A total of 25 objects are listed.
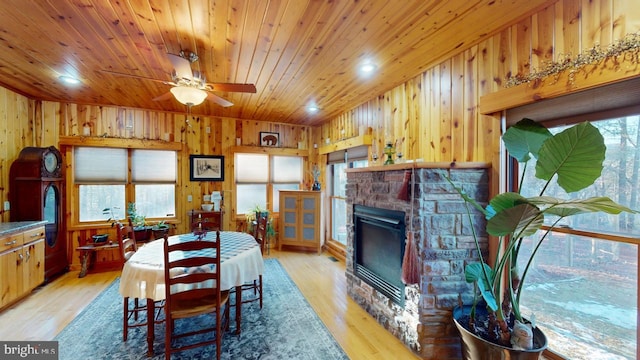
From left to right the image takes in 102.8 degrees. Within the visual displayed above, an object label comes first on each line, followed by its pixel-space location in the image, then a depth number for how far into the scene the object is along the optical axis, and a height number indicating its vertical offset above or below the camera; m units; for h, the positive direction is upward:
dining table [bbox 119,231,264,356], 2.03 -0.79
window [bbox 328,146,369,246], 4.61 -0.18
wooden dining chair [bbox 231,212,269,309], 3.12 -0.68
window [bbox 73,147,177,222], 4.22 -0.04
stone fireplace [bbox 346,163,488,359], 2.14 -0.61
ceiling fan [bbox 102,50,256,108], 2.33 +0.92
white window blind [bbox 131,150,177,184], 4.50 +0.23
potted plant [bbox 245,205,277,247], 5.02 -0.87
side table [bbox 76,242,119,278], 3.84 -1.10
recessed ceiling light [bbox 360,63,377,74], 2.76 +1.23
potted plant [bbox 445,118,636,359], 1.37 -0.21
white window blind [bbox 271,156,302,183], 5.52 +0.22
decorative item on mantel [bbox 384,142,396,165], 2.88 +0.29
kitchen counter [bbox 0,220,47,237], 2.80 -0.56
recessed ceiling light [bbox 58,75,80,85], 3.14 +1.25
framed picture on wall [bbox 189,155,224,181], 4.83 +0.21
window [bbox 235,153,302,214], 5.27 +0.02
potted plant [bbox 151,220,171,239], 4.20 -0.83
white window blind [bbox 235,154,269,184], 5.26 +0.23
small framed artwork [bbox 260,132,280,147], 5.33 +0.84
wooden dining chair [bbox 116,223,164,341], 2.30 -0.80
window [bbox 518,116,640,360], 1.58 -0.64
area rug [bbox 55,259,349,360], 2.14 -1.46
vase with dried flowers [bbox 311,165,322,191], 5.16 +0.02
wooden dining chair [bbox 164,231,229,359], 1.92 -0.88
